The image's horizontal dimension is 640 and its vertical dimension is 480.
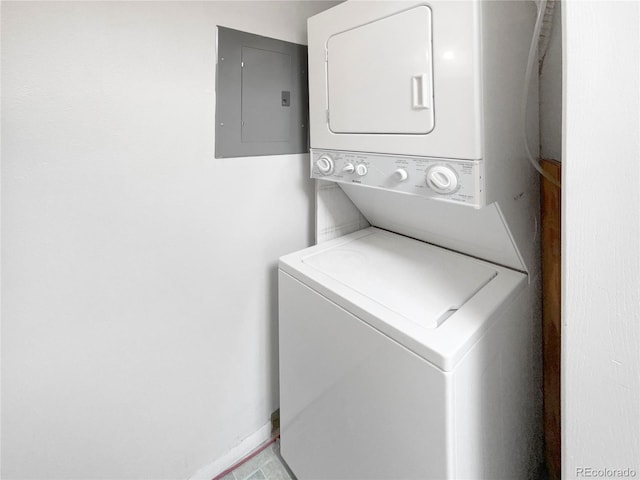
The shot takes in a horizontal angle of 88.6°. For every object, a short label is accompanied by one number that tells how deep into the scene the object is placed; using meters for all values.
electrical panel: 1.79
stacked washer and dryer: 1.24
